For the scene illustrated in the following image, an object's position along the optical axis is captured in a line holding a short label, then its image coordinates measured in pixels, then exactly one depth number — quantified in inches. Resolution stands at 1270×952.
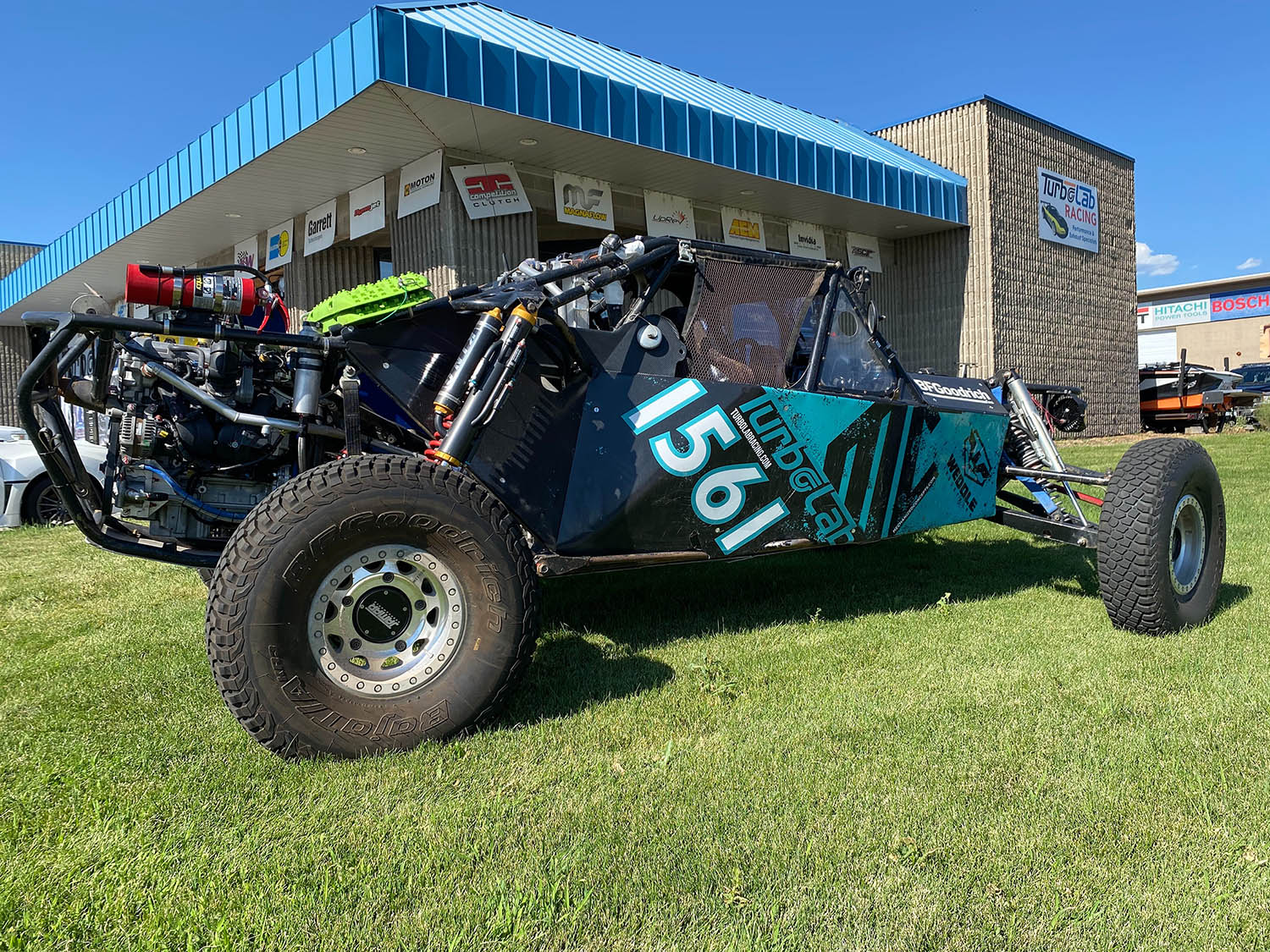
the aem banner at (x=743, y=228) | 558.3
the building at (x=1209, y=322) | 2293.3
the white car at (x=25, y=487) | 337.7
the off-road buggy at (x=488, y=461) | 110.0
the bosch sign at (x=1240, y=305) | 2303.2
